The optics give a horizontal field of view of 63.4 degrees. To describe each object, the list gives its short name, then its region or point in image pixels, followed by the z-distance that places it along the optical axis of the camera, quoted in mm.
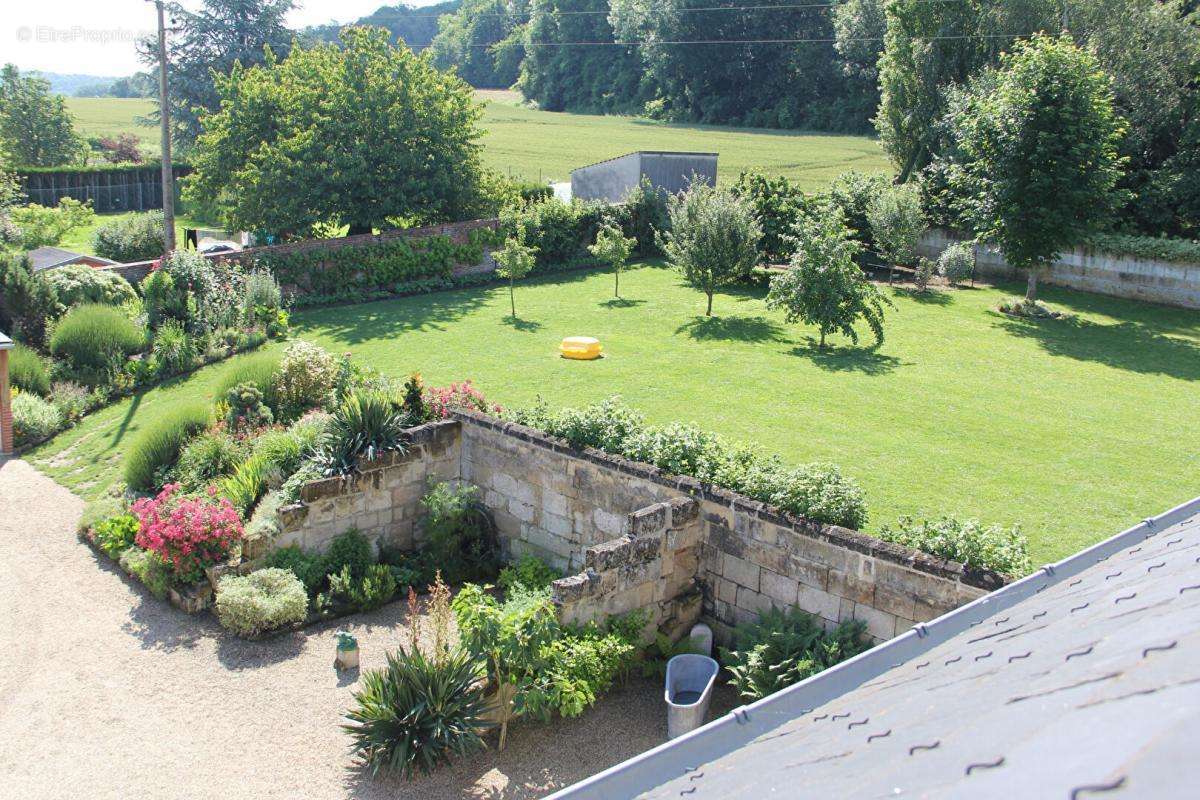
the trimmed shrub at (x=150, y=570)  11234
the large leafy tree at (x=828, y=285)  17797
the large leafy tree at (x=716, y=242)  20734
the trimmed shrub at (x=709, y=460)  9289
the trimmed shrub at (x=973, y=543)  8227
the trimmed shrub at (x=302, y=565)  11500
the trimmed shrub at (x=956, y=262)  24391
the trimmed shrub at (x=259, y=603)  10422
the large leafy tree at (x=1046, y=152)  20047
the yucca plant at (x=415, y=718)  8375
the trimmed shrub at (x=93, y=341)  17594
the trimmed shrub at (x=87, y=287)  19188
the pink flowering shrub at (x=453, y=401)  13156
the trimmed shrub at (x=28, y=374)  16672
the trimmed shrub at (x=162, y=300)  19000
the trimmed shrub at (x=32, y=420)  15453
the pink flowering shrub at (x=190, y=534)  11094
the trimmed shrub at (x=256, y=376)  15203
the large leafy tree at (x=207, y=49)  44500
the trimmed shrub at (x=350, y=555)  11844
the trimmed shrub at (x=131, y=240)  28531
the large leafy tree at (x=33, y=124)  41406
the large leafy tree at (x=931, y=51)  27656
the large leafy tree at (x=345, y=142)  23953
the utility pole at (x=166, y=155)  20830
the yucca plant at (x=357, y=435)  12180
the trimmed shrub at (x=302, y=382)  15164
